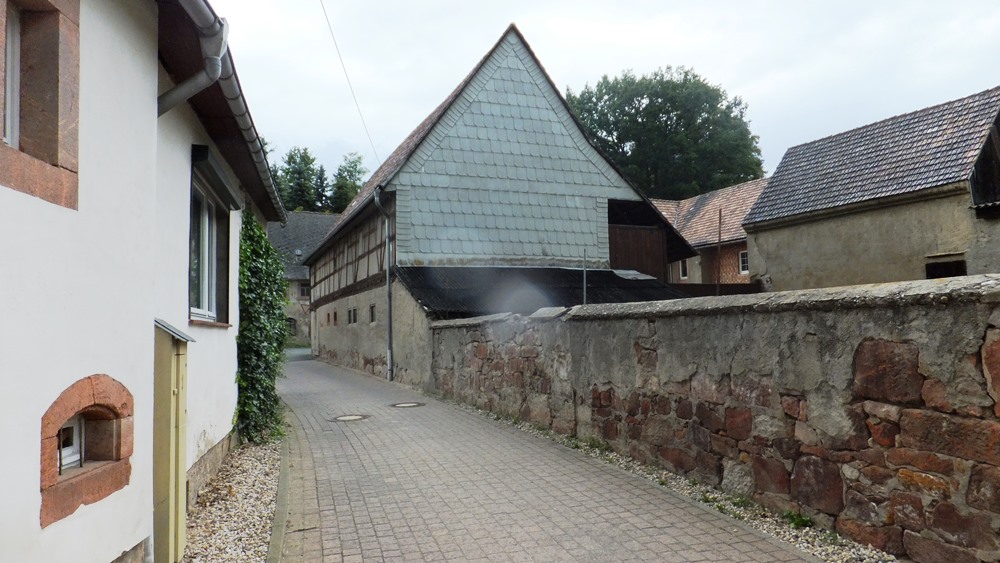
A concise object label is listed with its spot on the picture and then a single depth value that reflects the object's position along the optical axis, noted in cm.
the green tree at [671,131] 4778
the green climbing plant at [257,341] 848
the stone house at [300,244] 4238
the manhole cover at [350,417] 1092
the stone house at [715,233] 2927
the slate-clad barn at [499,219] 1748
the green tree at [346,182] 5922
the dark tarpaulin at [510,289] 1572
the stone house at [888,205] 1638
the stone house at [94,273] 261
